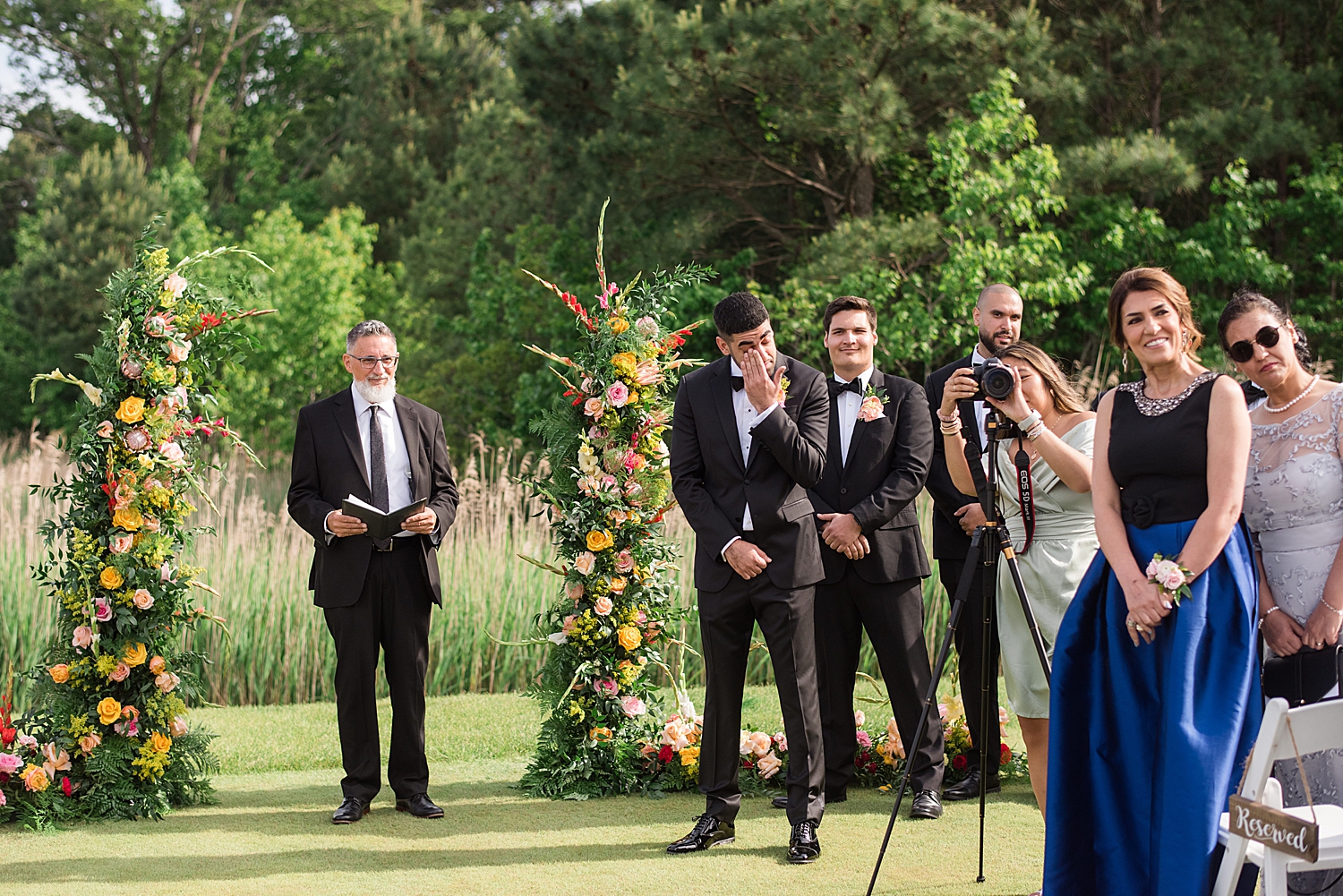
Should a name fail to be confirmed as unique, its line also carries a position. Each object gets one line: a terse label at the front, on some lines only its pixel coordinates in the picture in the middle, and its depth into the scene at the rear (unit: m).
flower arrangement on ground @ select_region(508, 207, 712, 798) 5.49
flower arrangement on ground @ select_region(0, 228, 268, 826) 5.14
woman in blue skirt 3.32
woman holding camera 4.12
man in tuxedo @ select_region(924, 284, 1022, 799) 5.28
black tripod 3.84
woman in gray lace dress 3.70
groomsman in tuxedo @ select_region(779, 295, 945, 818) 5.12
